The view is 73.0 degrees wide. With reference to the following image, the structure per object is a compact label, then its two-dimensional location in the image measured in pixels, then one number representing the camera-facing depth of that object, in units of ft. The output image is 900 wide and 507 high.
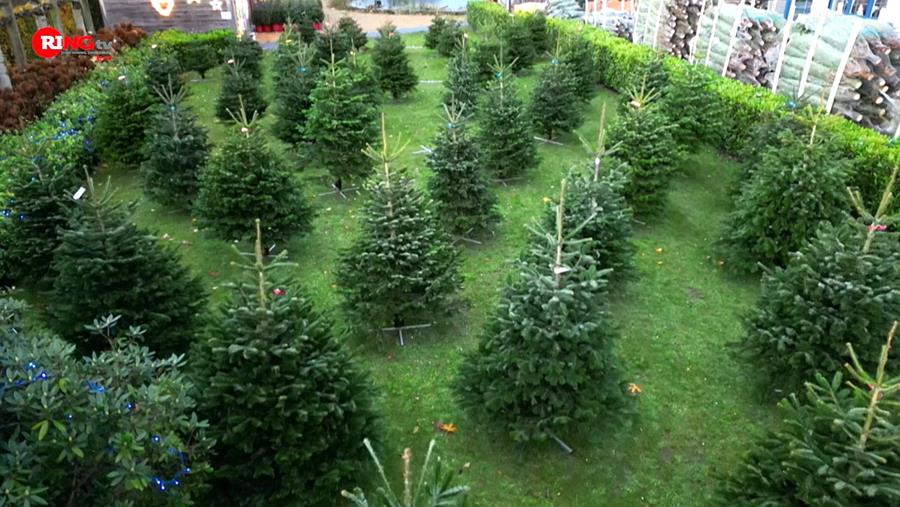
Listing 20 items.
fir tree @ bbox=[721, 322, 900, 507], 12.03
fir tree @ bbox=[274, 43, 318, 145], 41.86
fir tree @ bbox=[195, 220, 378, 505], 14.94
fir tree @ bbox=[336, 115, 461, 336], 22.66
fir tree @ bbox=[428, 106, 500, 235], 29.66
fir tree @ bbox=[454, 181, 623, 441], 16.30
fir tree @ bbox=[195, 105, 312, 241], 27.84
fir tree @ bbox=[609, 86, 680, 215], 31.19
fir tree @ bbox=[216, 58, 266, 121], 47.03
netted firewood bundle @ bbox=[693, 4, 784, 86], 47.57
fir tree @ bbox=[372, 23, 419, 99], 56.70
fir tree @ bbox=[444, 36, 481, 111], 48.44
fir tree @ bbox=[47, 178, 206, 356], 19.39
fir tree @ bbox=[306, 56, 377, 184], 34.86
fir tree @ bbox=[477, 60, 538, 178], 36.42
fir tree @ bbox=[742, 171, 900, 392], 17.98
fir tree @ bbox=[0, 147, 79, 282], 26.00
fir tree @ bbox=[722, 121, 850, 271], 25.21
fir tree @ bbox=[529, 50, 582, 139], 43.06
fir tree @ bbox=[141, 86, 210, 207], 32.99
